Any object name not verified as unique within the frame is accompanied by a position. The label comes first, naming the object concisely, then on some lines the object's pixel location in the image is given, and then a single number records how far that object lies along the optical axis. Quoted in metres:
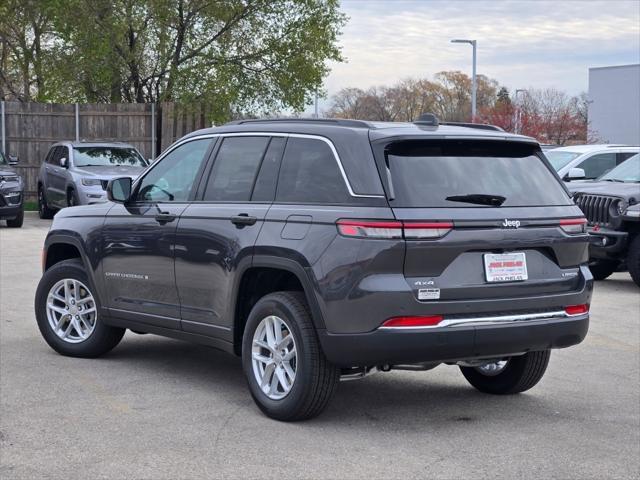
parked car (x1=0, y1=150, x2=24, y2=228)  21.27
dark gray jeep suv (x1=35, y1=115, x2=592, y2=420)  6.02
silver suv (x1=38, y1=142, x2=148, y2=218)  22.62
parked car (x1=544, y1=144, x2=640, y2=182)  18.61
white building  62.53
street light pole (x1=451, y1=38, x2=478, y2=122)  42.12
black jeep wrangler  13.38
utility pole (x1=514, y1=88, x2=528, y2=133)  42.75
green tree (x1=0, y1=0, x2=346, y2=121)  28.97
